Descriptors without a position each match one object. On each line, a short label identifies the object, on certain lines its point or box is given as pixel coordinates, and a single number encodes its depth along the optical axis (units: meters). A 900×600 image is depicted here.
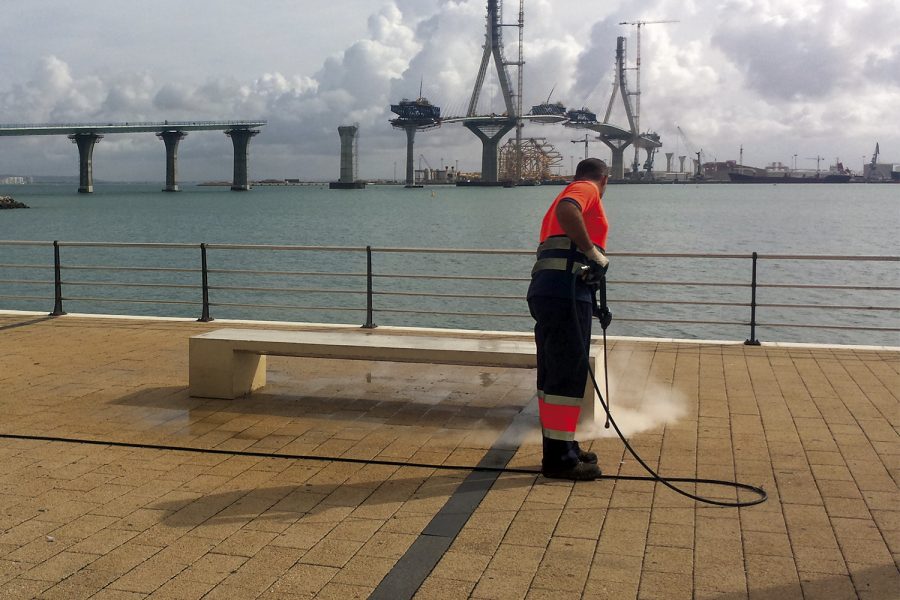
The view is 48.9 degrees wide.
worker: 5.24
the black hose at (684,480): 4.90
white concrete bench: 6.81
